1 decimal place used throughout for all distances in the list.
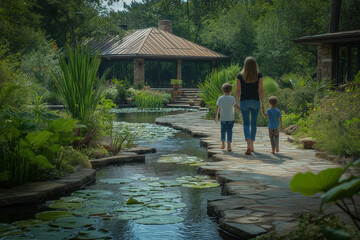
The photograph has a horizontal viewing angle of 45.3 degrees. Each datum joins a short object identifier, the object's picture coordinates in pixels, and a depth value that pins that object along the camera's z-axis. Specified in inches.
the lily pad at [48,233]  145.7
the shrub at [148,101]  898.7
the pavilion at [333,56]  600.3
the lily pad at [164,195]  197.3
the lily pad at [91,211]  173.2
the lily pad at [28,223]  159.0
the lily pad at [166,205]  181.8
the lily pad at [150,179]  237.8
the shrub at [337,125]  254.5
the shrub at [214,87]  584.7
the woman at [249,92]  294.2
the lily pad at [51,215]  167.8
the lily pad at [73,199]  192.7
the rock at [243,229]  142.6
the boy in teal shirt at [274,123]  300.8
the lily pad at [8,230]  148.3
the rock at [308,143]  327.3
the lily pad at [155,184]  224.9
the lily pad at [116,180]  234.1
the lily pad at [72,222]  156.9
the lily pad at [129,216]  167.0
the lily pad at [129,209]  177.2
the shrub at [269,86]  599.2
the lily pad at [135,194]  203.3
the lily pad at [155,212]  170.9
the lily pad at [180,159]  294.2
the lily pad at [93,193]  203.5
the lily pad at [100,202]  186.9
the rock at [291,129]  403.3
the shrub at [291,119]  446.0
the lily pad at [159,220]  161.2
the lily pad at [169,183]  224.2
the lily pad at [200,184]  220.5
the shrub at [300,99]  480.7
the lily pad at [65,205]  183.5
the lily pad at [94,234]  146.1
